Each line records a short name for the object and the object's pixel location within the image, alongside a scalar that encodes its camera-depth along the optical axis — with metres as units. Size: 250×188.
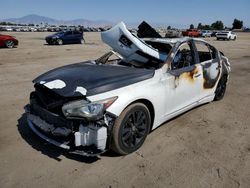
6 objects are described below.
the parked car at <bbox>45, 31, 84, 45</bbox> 16.74
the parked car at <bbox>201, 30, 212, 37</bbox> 34.47
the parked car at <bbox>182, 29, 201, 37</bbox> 32.43
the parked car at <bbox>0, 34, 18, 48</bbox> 13.38
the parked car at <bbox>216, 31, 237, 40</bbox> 25.42
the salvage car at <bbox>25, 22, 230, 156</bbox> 2.41
